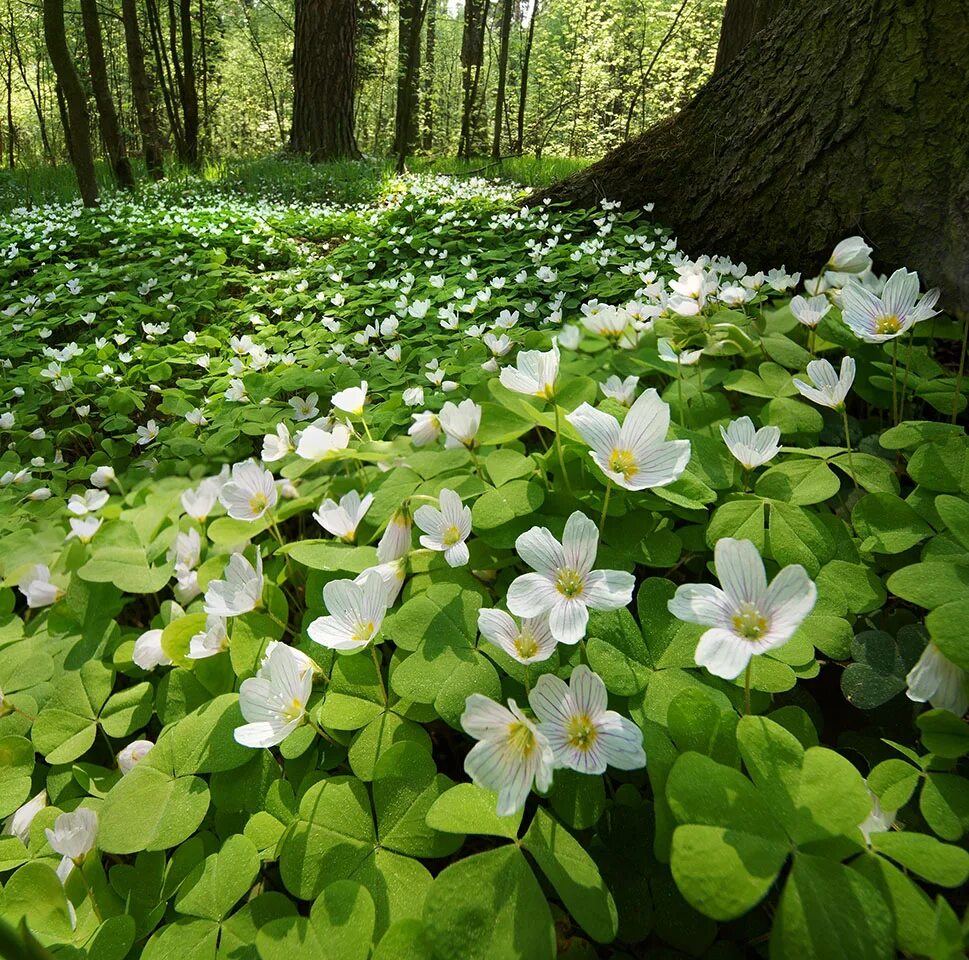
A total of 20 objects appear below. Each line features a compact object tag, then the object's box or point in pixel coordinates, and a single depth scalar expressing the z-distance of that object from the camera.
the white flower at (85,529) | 0.23
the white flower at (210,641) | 0.16
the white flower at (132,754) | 0.16
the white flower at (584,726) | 0.10
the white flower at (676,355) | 0.20
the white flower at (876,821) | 0.10
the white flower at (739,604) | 0.10
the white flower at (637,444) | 0.13
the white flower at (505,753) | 0.09
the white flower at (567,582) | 0.11
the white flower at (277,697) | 0.12
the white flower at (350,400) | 0.21
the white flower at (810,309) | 0.21
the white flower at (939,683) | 0.11
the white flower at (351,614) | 0.13
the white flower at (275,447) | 0.20
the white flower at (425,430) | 0.20
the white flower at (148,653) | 0.17
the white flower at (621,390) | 0.19
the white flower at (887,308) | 0.17
